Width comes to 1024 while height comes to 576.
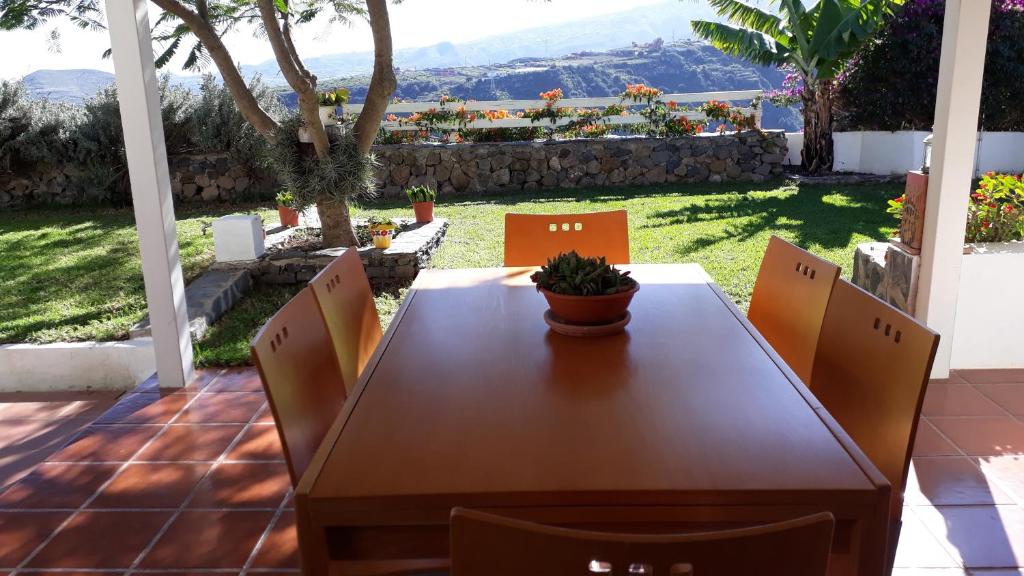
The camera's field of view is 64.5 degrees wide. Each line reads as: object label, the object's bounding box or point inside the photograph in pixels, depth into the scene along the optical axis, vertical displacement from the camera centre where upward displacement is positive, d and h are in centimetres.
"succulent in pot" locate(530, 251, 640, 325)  200 -43
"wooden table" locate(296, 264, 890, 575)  123 -56
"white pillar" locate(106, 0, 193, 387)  355 -29
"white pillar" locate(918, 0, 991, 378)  337 -24
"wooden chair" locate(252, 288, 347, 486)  161 -57
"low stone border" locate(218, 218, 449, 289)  613 -109
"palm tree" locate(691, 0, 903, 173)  930 +84
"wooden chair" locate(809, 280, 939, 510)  160 -57
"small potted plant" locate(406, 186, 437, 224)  755 -79
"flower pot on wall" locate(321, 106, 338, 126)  911 +6
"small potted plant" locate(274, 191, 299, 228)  750 -83
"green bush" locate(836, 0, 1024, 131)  1010 +45
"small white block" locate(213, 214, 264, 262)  620 -88
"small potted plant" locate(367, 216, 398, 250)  630 -88
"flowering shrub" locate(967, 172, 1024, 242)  394 -51
